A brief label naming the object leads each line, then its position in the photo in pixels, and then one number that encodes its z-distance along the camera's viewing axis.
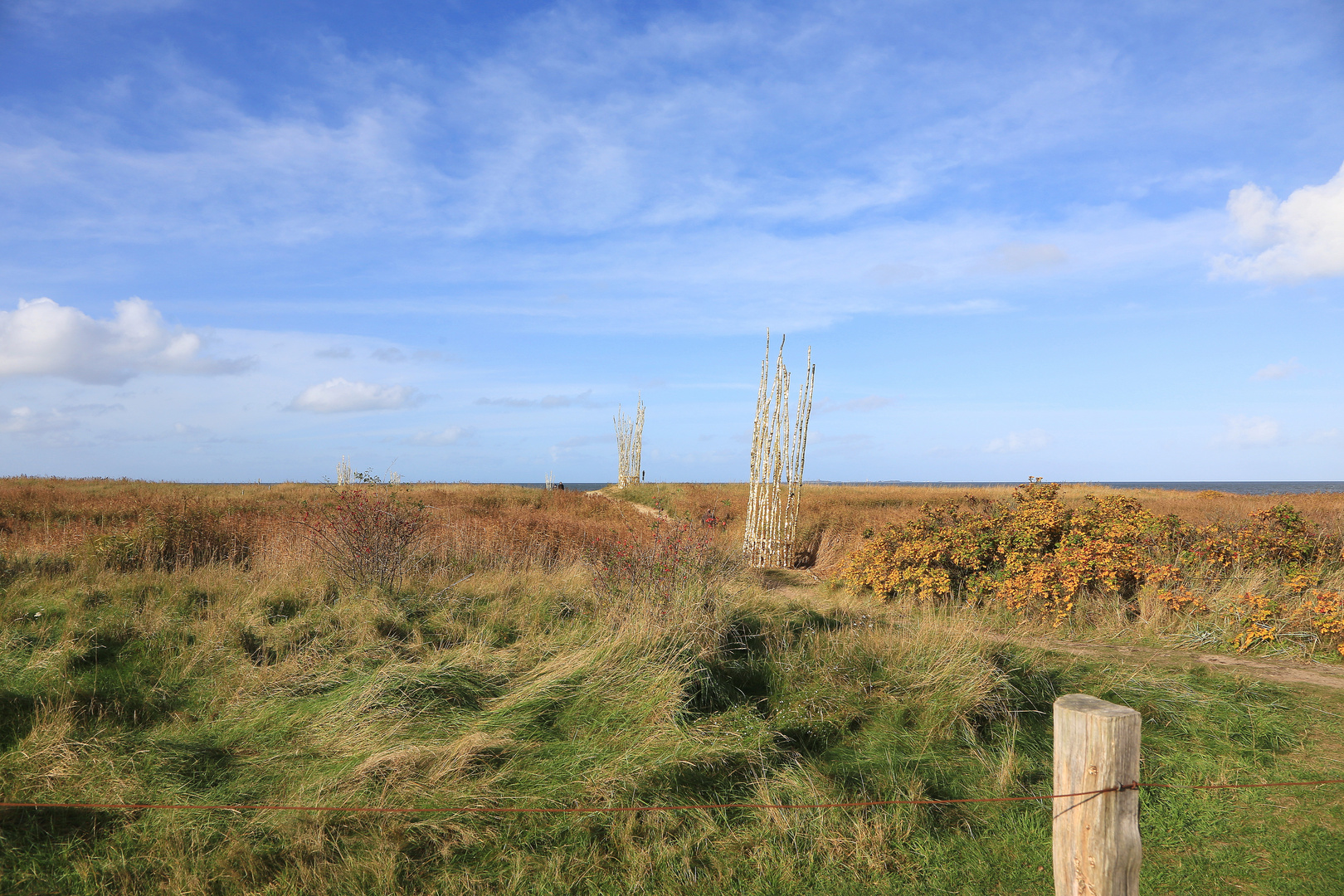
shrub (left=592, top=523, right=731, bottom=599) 7.25
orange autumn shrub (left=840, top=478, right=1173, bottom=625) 8.41
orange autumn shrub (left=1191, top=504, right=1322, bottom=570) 9.05
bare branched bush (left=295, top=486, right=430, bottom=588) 7.99
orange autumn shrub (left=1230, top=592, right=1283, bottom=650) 7.20
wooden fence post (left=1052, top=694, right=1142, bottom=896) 2.33
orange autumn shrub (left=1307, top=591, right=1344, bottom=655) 7.04
